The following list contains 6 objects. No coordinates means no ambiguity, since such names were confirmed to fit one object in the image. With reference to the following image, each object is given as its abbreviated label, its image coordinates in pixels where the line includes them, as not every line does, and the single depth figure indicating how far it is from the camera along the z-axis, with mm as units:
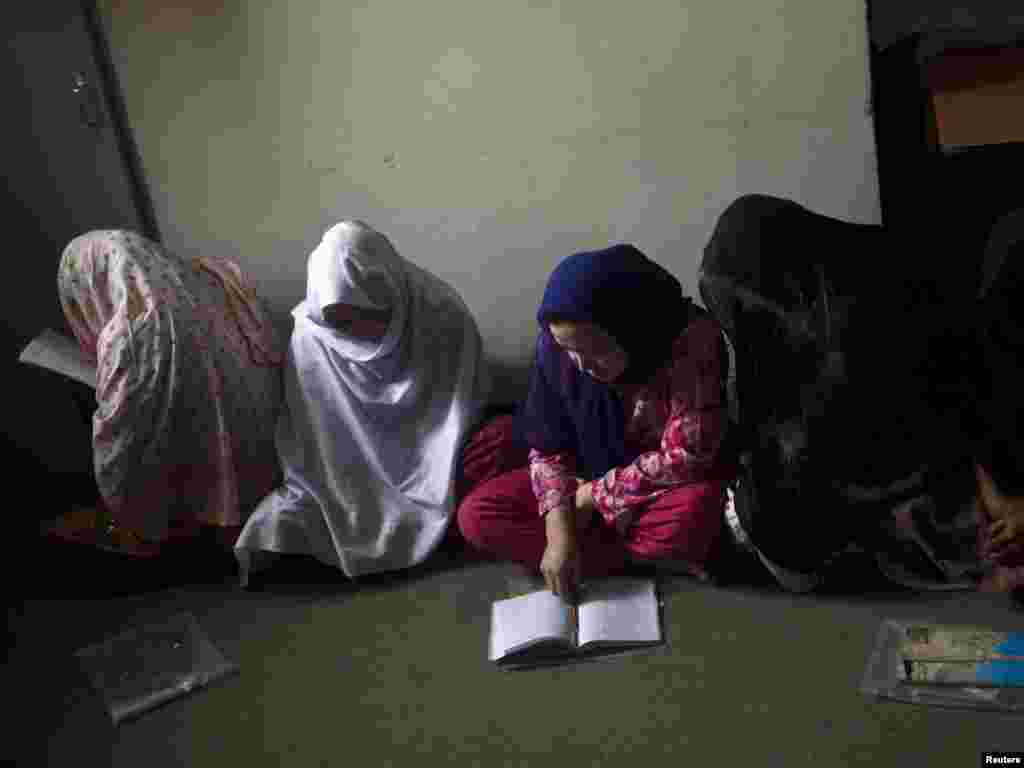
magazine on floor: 1459
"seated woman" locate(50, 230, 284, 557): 2172
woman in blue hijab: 1768
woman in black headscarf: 1631
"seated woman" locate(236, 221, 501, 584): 2117
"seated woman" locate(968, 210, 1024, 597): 1578
